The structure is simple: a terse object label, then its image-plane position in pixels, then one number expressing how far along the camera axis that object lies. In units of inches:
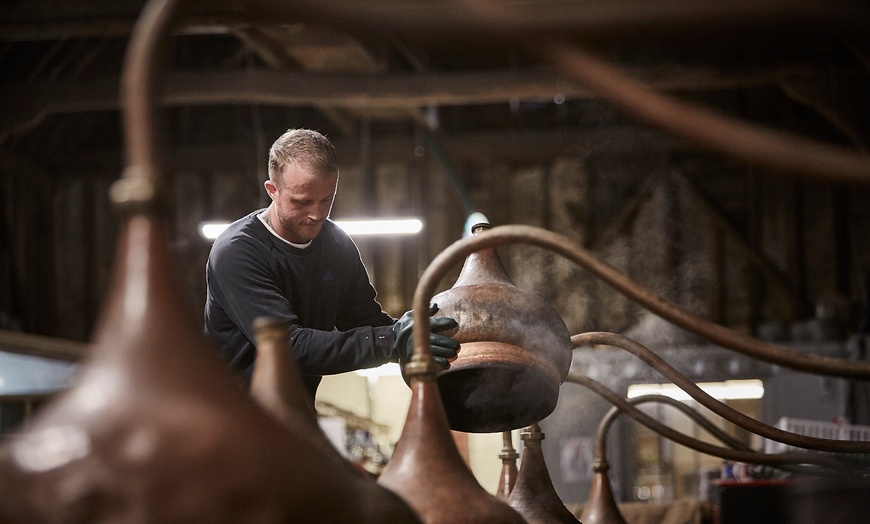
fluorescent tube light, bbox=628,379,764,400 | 479.5
